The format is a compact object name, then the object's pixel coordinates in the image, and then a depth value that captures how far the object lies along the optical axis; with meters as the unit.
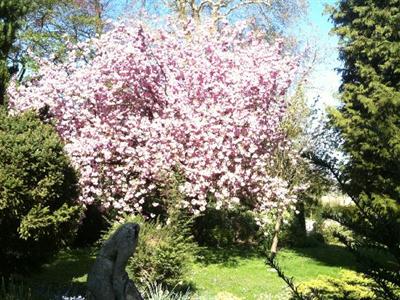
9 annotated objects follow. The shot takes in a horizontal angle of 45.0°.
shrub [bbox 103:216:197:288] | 8.20
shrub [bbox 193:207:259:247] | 15.66
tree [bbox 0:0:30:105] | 9.80
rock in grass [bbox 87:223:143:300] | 3.78
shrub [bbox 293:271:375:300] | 6.78
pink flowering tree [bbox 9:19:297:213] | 10.94
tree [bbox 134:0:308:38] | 23.61
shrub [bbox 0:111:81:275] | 7.18
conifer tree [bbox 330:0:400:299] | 12.92
